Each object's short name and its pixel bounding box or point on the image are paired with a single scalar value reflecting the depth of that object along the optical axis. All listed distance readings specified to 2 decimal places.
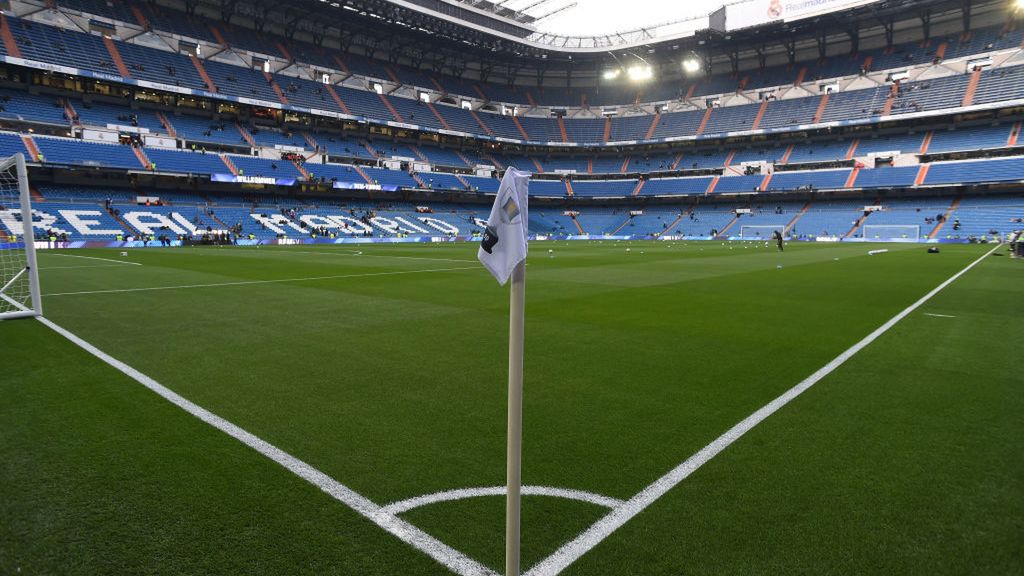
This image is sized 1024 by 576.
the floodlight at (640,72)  80.67
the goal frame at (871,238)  54.66
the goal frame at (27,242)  9.04
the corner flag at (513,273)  2.13
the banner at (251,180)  51.53
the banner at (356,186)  60.22
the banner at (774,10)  58.00
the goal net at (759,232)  62.82
